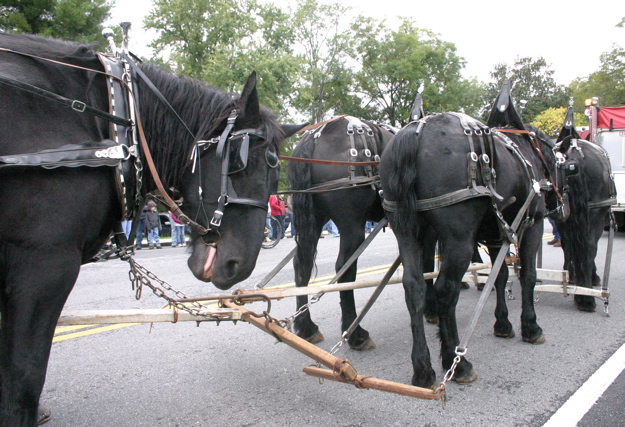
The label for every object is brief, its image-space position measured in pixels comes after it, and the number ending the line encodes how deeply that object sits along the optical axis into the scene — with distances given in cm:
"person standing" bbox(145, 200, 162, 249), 1386
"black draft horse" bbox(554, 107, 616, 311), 580
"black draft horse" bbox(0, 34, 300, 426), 179
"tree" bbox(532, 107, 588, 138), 2911
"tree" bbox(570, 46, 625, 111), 3803
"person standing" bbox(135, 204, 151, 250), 1409
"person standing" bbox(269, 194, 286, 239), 1532
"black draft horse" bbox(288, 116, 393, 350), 426
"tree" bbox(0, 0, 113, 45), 1523
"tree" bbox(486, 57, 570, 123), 4625
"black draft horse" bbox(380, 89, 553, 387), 331
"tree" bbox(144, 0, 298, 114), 2300
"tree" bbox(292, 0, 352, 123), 3409
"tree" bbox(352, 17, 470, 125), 3400
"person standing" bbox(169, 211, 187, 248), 1416
